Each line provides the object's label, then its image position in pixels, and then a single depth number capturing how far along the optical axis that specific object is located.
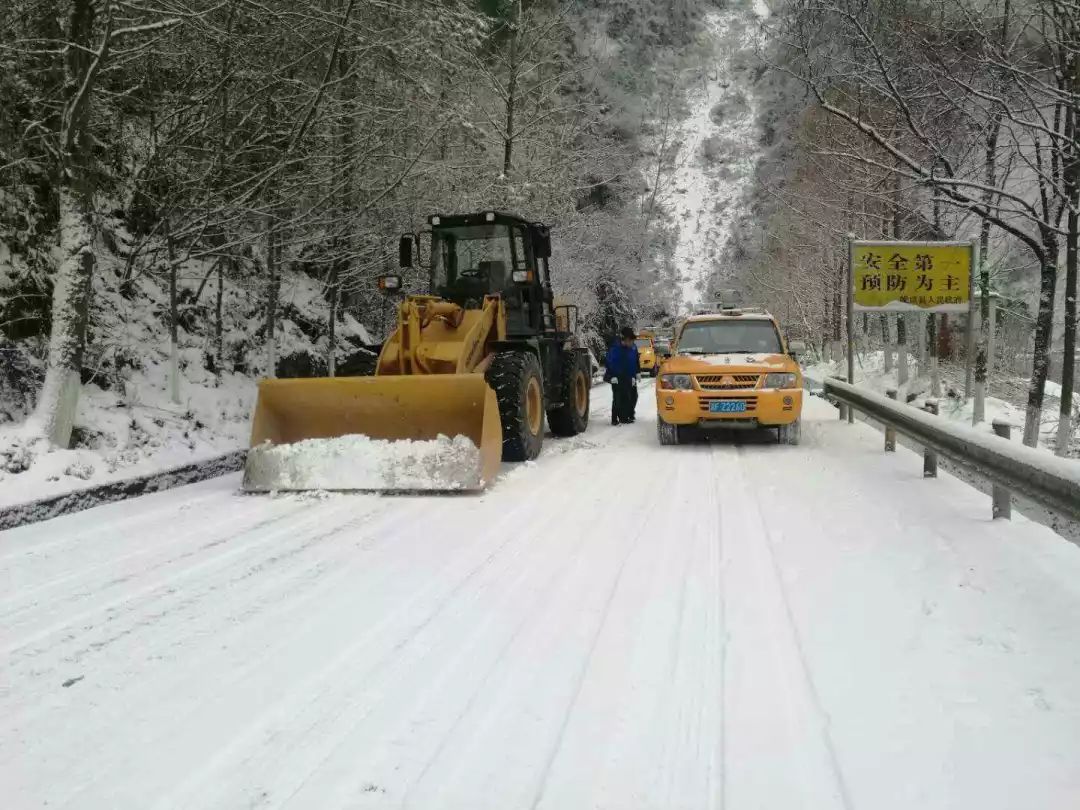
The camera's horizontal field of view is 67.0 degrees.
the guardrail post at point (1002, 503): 5.84
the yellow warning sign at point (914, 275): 12.05
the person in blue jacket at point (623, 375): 13.40
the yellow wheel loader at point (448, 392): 7.34
